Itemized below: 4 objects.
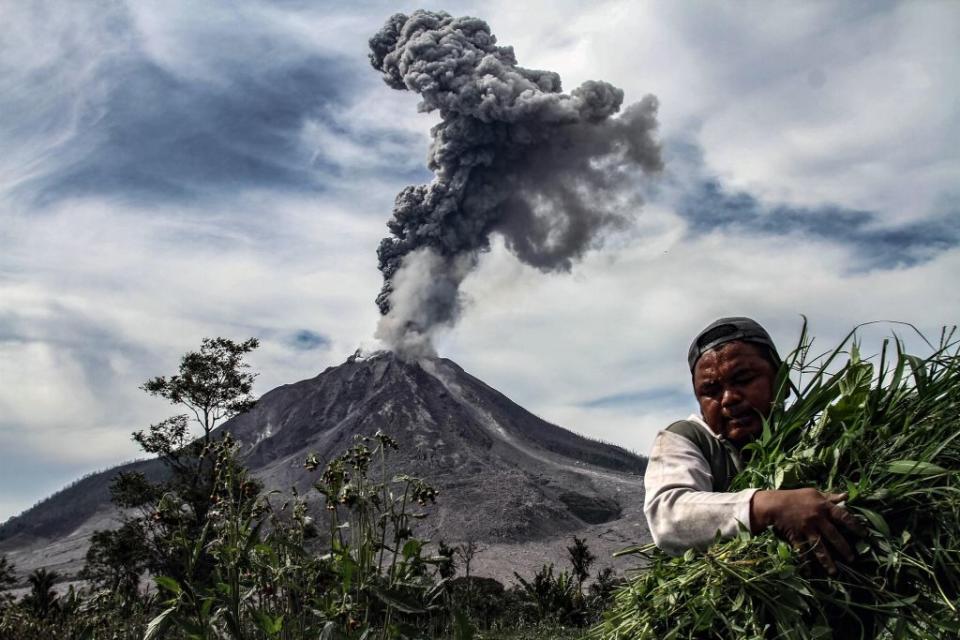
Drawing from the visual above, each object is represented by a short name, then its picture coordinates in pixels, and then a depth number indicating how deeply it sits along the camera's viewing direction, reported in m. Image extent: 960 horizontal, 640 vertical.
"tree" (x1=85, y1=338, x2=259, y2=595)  21.50
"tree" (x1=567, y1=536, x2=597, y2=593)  19.72
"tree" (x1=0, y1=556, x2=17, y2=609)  19.06
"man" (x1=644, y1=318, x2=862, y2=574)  1.71
